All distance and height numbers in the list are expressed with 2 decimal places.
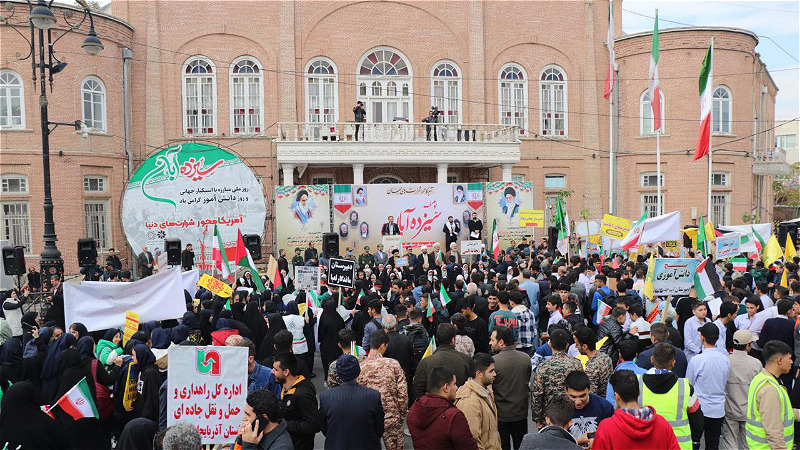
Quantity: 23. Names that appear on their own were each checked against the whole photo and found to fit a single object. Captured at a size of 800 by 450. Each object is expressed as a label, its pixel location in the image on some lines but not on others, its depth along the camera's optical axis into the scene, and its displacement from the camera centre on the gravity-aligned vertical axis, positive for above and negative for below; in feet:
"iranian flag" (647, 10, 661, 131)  81.97 +13.56
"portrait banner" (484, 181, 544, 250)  88.22 -0.12
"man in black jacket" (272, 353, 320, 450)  18.84 -5.49
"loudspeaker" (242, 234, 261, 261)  68.39 -3.75
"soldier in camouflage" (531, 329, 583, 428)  19.86 -5.18
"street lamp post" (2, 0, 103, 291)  51.80 -0.02
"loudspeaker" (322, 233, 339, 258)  71.26 -3.97
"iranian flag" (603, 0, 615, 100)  88.57 +19.73
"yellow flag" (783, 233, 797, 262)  51.34 -3.77
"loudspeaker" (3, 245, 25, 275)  55.30 -3.99
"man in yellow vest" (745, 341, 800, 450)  18.21 -5.58
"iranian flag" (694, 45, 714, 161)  73.10 +10.01
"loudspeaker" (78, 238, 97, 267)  60.70 -3.80
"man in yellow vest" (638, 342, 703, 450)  17.70 -5.12
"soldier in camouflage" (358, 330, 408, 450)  21.06 -5.65
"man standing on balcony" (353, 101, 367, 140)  89.35 +12.21
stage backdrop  84.69 -0.61
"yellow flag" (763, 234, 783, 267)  50.57 -3.82
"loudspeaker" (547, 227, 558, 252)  76.79 -3.94
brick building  87.04 +14.98
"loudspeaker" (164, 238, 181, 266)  62.85 -3.80
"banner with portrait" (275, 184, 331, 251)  82.58 -0.93
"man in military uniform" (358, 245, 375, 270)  75.51 -5.96
